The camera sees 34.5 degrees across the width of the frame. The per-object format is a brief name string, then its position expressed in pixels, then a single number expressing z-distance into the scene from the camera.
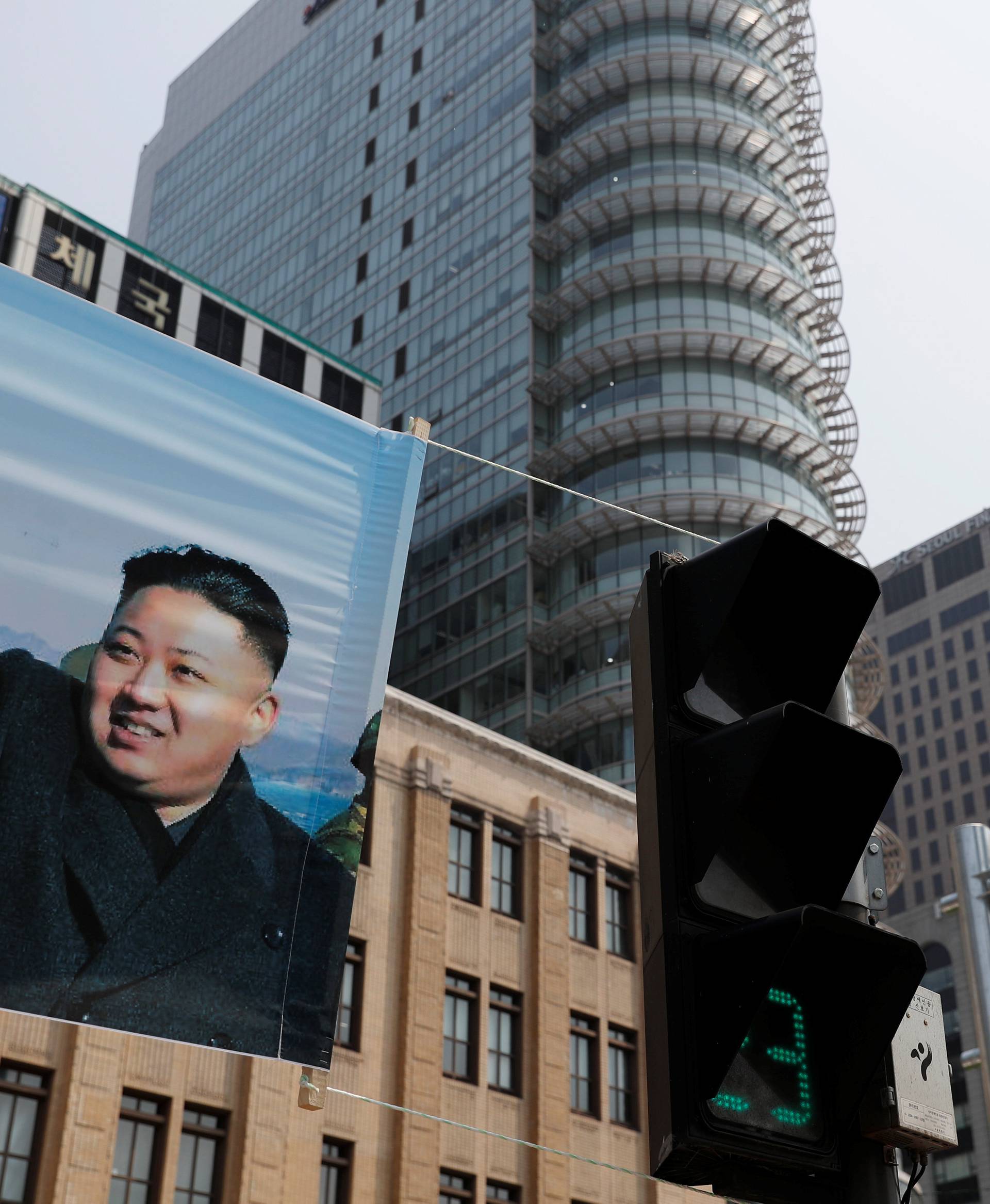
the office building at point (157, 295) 69.75
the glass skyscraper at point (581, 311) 78.25
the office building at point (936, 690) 133.50
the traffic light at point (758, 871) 3.61
